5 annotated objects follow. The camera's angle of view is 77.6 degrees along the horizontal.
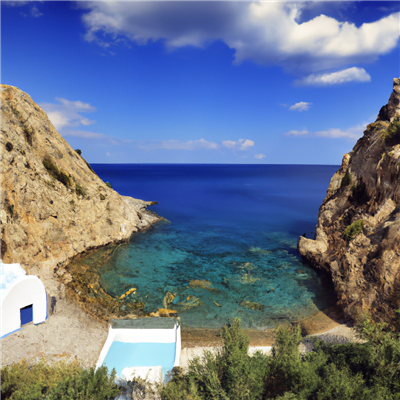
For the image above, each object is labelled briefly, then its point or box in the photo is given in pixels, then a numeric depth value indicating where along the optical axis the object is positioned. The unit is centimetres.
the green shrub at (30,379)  1086
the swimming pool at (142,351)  1434
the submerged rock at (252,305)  2281
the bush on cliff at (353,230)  2354
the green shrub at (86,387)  1049
